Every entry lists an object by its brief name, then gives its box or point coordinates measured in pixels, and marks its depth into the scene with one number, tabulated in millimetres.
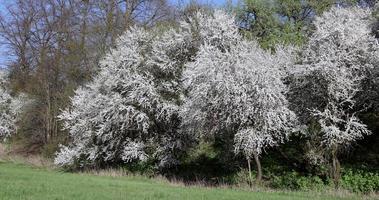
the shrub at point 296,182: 21812
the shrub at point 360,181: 20625
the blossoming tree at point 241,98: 21641
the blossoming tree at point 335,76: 21609
